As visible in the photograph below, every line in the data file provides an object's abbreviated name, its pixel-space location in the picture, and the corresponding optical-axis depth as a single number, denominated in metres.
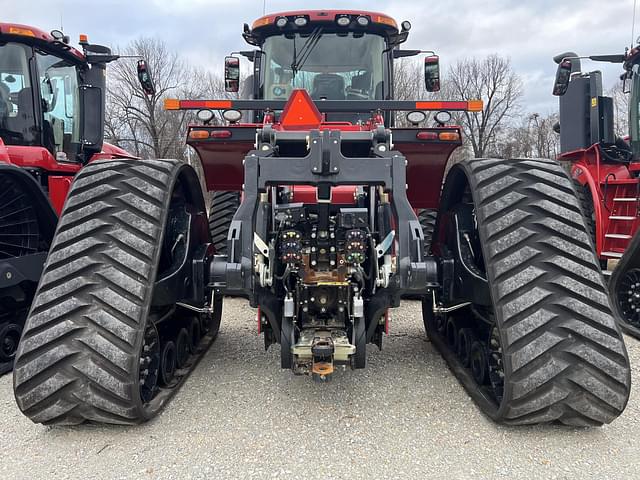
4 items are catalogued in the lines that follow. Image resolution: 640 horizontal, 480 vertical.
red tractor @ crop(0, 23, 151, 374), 4.01
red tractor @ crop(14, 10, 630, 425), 2.47
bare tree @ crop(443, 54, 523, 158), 40.97
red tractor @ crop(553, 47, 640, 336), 6.12
